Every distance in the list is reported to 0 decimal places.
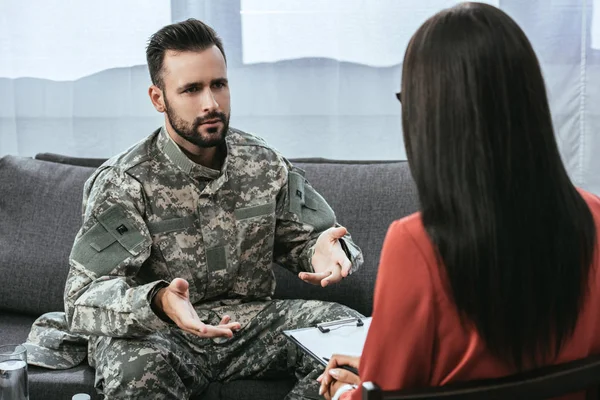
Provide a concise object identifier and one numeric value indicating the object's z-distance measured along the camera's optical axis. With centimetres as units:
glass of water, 175
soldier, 204
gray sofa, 254
